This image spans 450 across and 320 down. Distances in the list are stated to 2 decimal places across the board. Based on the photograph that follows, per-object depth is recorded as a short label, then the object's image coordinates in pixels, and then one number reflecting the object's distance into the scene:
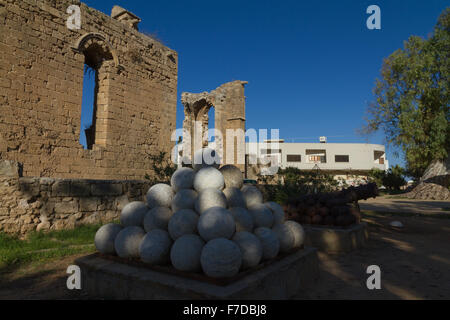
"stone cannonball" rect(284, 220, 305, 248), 3.30
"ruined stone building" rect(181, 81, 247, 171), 17.53
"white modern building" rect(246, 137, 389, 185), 46.00
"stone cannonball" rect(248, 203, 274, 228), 2.98
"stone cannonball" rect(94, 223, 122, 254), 2.98
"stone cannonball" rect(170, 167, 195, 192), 3.10
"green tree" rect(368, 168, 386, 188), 28.04
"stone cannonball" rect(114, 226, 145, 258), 2.76
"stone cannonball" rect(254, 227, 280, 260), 2.73
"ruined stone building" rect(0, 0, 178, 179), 7.60
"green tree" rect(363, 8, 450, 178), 18.00
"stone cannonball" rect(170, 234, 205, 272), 2.36
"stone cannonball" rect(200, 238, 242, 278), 2.19
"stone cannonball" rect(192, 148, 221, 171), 3.25
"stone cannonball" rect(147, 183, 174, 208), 3.08
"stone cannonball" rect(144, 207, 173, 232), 2.82
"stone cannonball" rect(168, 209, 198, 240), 2.57
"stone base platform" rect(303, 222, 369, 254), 4.70
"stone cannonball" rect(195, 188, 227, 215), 2.65
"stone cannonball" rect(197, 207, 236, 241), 2.38
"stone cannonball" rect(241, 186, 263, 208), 3.21
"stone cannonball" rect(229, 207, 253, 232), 2.71
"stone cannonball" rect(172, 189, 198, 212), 2.80
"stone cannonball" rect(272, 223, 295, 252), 3.05
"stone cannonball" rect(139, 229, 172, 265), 2.55
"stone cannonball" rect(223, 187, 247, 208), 2.95
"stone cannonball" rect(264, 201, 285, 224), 3.30
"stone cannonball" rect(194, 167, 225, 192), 2.96
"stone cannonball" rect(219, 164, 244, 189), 3.31
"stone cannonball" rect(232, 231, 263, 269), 2.45
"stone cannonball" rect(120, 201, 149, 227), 3.06
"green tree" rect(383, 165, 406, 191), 27.19
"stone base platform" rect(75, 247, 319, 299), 2.13
